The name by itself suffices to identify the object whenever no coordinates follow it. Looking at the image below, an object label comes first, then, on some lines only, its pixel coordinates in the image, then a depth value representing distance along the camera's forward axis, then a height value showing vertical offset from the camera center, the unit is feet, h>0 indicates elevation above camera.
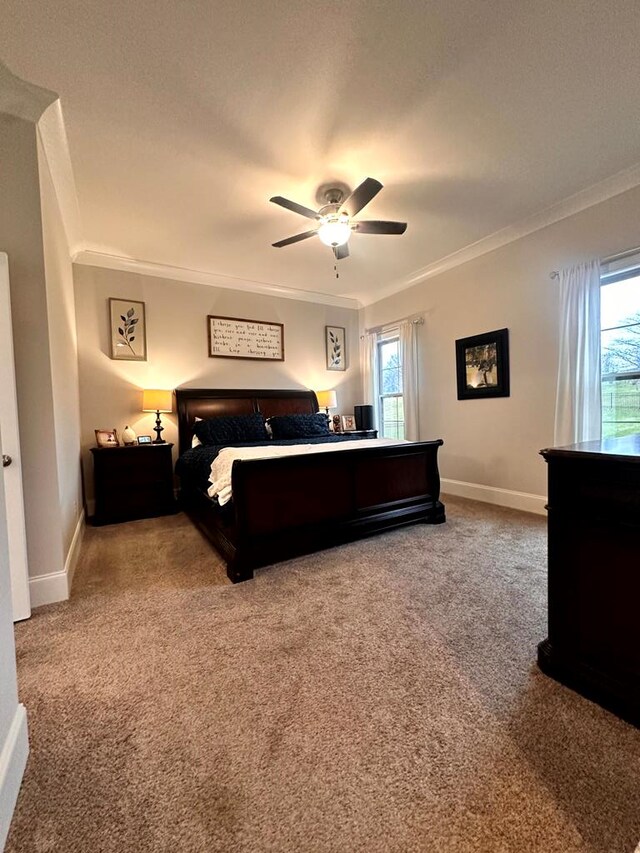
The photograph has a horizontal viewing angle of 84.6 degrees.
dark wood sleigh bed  7.88 -2.41
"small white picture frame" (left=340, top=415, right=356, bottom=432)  17.76 -0.74
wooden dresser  3.91 -2.06
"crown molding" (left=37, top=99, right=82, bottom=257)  6.97 +5.87
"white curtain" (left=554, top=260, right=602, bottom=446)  9.96 +1.32
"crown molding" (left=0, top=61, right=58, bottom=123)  6.16 +5.82
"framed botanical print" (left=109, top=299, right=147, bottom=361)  13.30 +3.26
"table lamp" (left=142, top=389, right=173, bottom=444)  13.01 +0.47
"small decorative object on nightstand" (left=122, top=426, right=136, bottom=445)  13.11 -0.81
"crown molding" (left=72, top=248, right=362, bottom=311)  12.85 +5.69
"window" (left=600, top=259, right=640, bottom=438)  9.57 +1.40
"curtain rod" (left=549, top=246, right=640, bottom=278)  9.24 +3.90
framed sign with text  15.35 +3.28
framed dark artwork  12.46 +1.47
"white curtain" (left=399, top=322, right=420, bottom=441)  15.61 +1.26
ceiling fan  8.29 +4.84
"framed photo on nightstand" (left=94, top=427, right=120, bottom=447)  12.50 -0.82
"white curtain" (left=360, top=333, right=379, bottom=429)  18.17 +2.12
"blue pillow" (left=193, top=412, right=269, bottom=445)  13.39 -0.68
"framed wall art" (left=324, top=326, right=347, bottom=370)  18.29 +3.21
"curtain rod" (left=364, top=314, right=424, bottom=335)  15.47 +3.92
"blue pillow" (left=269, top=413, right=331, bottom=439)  14.87 -0.71
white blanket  8.05 -1.07
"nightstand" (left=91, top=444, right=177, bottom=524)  11.81 -2.36
